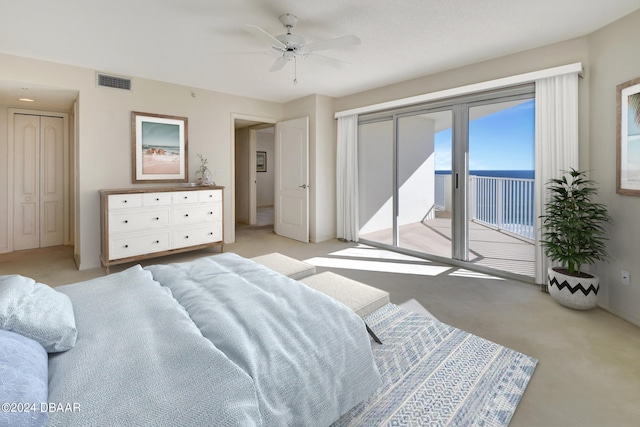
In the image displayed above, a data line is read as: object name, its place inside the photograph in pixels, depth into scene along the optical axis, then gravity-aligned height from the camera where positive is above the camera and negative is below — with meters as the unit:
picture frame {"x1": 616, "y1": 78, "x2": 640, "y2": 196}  2.52 +0.57
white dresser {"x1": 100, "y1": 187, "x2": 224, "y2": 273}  3.83 -0.16
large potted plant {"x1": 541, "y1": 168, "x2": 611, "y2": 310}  2.71 -0.30
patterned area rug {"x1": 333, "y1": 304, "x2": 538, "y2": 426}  1.58 -1.01
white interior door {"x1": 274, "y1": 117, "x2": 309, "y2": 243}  5.58 +0.56
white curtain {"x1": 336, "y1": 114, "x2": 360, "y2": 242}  5.34 +0.54
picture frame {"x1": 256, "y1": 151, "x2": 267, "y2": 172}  10.20 +1.58
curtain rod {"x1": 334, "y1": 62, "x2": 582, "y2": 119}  3.08 +1.42
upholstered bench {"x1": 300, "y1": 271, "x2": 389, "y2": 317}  2.01 -0.58
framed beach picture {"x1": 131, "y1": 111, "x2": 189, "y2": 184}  4.38 +0.89
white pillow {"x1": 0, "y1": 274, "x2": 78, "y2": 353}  1.14 -0.41
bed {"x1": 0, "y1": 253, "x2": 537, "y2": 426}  0.95 -0.56
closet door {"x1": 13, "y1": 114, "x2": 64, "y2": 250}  4.86 +0.46
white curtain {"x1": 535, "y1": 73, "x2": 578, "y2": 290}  3.09 +0.73
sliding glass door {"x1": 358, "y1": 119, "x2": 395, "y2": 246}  5.51 +0.50
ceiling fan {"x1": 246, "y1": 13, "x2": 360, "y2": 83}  2.57 +1.44
